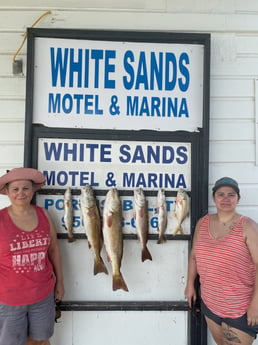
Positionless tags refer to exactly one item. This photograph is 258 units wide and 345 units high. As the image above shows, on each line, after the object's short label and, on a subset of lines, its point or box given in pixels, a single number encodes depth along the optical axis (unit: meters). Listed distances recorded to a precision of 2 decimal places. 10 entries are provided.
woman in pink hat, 2.05
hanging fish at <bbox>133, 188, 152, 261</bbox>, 2.42
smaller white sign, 2.54
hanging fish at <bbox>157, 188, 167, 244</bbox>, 2.47
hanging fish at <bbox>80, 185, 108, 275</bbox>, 2.38
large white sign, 2.55
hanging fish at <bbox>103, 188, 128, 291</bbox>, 2.38
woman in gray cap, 2.04
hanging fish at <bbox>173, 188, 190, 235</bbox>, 2.49
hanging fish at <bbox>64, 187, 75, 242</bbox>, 2.44
